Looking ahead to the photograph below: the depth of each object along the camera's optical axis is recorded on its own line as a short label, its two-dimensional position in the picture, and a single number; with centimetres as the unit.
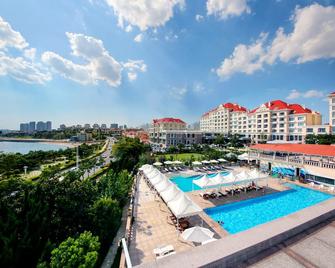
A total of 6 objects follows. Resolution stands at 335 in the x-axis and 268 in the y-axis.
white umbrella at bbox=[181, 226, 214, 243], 998
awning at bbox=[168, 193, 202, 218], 1205
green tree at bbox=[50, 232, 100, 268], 616
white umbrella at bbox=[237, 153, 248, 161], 3419
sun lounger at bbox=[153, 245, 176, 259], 948
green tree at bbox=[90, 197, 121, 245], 1023
